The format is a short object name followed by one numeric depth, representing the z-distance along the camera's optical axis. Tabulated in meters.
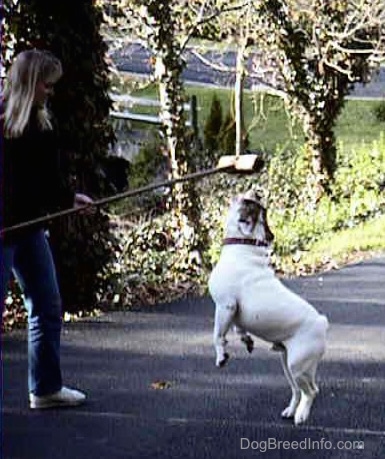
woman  5.14
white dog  4.15
